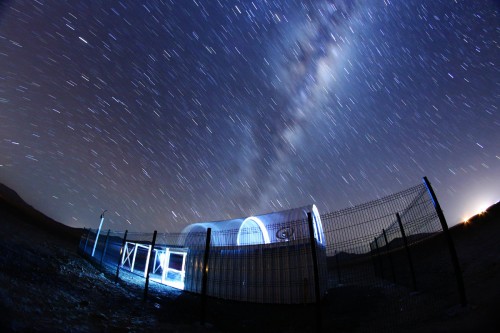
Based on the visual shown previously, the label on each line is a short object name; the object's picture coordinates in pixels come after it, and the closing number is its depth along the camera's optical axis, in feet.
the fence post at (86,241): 59.65
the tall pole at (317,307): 25.25
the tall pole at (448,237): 22.43
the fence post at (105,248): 53.56
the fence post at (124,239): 51.52
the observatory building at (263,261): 41.24
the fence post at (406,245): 35.99
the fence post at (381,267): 49.48
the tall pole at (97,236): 59.31
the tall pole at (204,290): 30.46
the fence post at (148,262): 38.19
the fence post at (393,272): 44.72
